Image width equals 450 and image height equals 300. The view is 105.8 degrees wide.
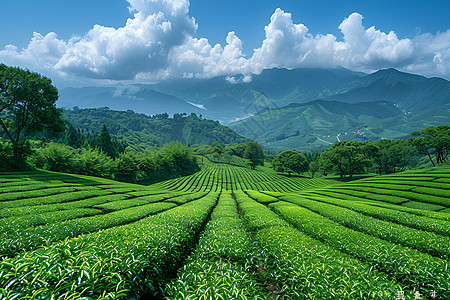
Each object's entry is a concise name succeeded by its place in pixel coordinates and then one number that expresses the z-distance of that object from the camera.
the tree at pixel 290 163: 88.32
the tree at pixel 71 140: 87.41
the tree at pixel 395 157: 63.91
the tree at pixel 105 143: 67.62
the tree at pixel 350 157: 66.25
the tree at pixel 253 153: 110.81
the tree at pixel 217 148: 155.65
